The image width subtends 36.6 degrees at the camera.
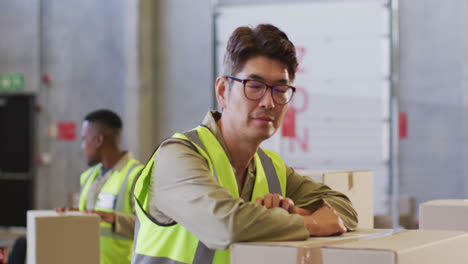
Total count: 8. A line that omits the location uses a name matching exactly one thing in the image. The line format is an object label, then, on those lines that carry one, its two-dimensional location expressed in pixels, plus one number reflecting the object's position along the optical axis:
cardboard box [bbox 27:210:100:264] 3.15
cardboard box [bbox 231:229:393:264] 1.43
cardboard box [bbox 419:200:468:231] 2.50
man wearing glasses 1.84
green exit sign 10.20
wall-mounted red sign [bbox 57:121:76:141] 9.98
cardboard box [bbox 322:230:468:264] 1.36
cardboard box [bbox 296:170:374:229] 2.76
